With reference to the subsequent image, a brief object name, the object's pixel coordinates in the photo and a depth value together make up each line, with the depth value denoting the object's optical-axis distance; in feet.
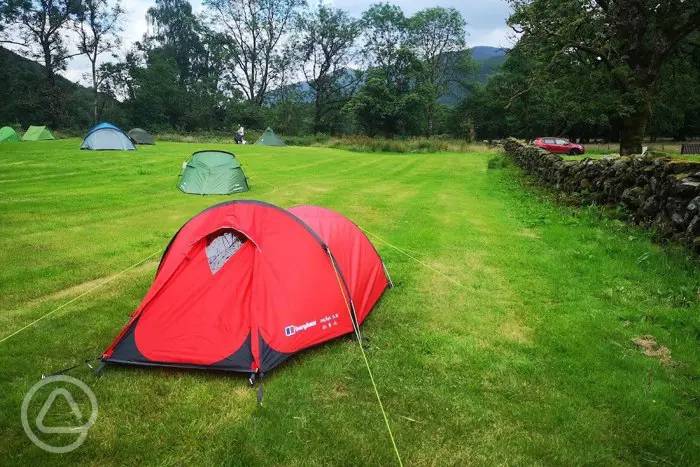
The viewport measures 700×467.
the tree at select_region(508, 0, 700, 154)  59.36
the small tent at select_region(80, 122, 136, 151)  82.07
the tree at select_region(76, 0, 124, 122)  157.07
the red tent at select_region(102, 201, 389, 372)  14.20
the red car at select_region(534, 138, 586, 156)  106.63
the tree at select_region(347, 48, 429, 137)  158.20
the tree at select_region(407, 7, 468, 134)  190.90
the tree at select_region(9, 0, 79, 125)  148.56
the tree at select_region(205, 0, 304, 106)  194.39
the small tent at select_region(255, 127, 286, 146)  124.26
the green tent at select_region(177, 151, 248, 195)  45.42
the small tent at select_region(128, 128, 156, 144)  103.55
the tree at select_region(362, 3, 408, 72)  188.24
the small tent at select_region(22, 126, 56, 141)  109.19
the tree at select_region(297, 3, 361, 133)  191.93
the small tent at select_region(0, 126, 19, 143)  100.34
